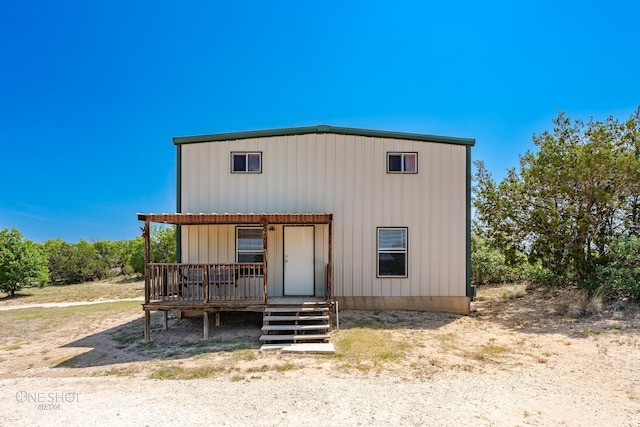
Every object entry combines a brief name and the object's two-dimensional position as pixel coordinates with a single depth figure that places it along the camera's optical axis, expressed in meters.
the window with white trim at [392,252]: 9.83
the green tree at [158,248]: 22.92
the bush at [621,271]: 9.53
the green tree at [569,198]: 10.27
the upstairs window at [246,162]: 9.90
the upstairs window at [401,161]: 9.97
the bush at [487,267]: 15.48
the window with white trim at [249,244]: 9.68
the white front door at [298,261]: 9.65
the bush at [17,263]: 16.83
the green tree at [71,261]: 21.64
